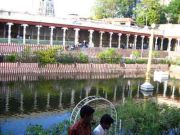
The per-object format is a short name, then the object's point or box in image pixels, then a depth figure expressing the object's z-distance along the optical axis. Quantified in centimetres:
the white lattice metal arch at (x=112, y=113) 624
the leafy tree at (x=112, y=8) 4347
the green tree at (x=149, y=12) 3770
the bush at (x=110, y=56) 2237
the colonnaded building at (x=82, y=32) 2426
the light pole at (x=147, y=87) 1531
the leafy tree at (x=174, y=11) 3995
